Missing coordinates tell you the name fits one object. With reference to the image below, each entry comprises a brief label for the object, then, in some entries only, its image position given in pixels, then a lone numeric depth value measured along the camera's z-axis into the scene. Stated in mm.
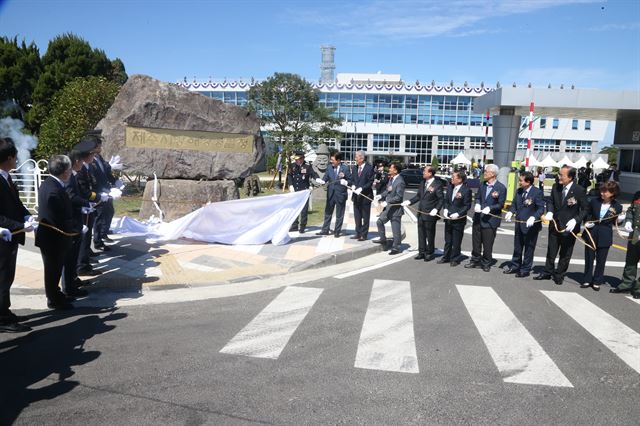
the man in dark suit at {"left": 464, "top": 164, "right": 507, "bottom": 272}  8355
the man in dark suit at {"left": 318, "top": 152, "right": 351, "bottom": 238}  10697
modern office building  66062
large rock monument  10922
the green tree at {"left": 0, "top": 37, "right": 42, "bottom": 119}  29969
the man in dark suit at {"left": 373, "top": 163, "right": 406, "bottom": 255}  9570
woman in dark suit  7391
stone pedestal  11172
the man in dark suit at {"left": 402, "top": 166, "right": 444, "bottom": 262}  9094
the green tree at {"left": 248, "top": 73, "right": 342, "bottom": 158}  39281
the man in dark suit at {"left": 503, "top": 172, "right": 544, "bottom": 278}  7996
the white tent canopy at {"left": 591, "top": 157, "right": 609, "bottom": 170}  41469
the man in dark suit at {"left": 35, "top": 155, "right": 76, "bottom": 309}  5508
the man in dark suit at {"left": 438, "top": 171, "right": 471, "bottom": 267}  8844
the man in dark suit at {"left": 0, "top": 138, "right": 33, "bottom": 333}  4945
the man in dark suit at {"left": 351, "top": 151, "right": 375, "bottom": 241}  10414
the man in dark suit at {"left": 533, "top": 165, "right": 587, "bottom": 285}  7520
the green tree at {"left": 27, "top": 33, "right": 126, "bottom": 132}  29812
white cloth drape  9578
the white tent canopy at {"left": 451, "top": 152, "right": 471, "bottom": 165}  47100
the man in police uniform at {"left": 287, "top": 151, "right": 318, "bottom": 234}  11797
